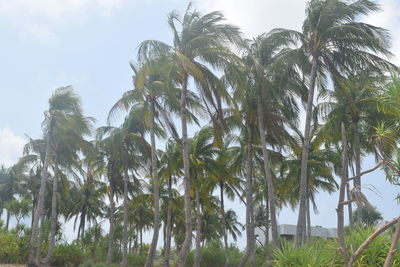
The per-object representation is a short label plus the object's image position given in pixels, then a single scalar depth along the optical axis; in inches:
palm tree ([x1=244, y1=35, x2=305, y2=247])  902.4
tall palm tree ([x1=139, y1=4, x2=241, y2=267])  768.9
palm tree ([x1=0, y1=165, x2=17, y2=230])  1893.5
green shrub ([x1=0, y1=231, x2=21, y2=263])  1154.0
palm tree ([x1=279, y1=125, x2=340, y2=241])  1226.6
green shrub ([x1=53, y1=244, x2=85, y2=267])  1242.0
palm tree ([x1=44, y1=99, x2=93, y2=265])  1042.1
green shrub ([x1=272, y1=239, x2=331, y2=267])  405.1
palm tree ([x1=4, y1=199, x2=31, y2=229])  1433.3
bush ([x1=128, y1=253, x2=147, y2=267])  1415.4
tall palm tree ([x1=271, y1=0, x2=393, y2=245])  816.9
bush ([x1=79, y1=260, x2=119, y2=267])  1051.2
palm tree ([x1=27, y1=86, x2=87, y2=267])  1007.6
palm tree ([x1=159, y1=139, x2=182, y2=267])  1184.2
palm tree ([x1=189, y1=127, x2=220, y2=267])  1160.2
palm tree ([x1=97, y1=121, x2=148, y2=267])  1168.8
